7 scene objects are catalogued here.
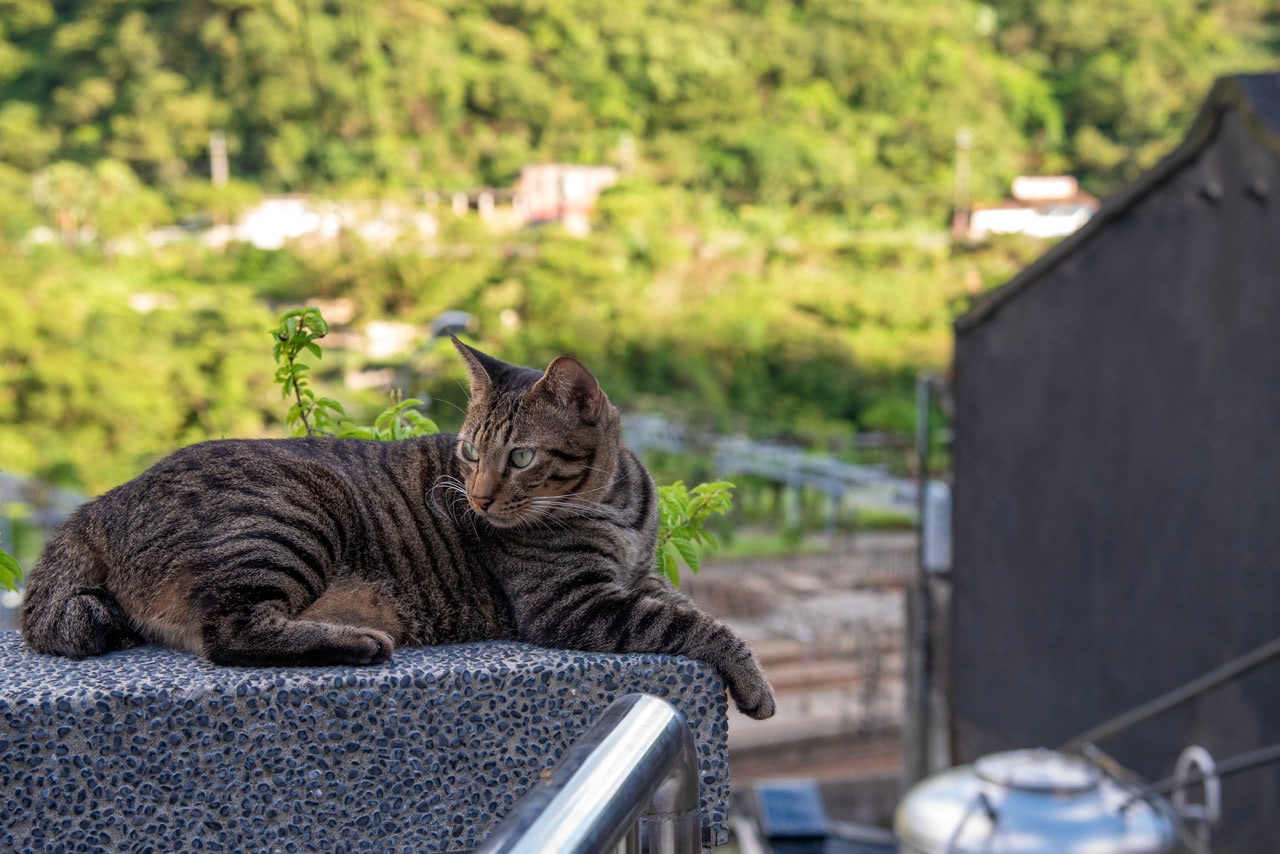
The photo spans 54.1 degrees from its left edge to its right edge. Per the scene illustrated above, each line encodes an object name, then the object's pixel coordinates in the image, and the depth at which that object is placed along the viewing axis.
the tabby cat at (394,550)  1.39
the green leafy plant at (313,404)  1.60
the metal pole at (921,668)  8.48
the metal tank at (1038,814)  3.93
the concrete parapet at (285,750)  1.08
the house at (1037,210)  29.95
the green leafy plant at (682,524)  1.70
